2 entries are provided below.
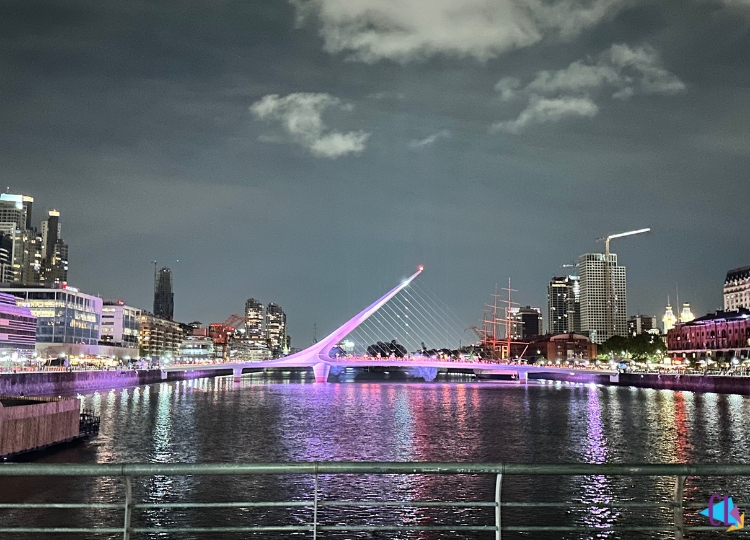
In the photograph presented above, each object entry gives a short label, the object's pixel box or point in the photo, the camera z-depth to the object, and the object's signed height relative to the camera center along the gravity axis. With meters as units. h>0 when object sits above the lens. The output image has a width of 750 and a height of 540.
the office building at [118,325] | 173.62 +8.80
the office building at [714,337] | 138.00 +5.23
